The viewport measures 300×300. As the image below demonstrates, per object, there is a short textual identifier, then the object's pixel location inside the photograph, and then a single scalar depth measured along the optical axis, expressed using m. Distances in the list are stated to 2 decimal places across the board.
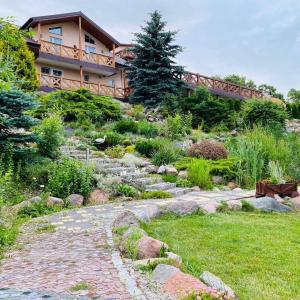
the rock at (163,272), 3.38
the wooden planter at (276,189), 8.20
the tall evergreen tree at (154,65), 22.88
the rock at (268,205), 7.32
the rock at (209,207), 6.87
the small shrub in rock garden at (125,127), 15.31
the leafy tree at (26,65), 18.19
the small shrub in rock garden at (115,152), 11.92
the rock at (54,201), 7.30
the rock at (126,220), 5.46
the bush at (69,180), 7.96
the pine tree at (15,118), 8.85
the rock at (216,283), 3.21
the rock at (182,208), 6.71
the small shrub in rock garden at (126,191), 8.76
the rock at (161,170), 10.85
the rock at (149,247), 4.11
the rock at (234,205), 7.32
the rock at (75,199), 7.65
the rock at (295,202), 7.71
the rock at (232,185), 10.65
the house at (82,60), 23.45
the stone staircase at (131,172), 9.49
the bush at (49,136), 9.42
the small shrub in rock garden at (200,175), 10.20
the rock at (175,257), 3.85
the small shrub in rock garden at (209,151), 12.40
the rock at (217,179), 10.86
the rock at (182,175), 10.59
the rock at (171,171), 10.73
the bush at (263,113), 17.58
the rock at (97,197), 8.15
